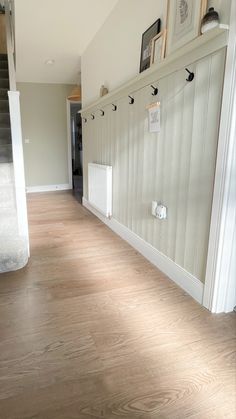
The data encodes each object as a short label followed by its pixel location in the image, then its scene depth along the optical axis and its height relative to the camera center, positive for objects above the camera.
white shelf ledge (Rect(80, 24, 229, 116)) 1.49 +0.61
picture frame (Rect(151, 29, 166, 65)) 2.02 +0.78
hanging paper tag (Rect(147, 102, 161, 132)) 2.18 +0.26
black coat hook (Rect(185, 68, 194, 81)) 1.75 +0.47
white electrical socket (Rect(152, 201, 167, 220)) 2.19 -0.53
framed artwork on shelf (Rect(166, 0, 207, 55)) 1.66 +0.84
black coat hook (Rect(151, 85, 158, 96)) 2.19 +0.46
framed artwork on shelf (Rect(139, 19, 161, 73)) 2.14 +0.89
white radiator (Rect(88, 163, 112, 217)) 3.38 -0.57
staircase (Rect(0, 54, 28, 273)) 2.32 -0.77
